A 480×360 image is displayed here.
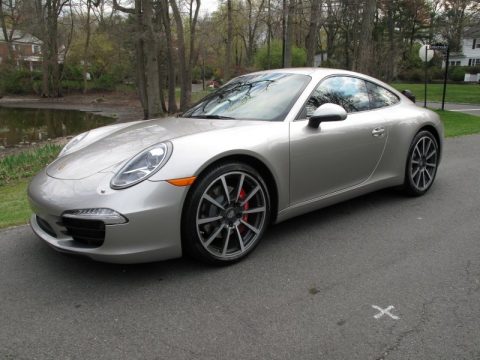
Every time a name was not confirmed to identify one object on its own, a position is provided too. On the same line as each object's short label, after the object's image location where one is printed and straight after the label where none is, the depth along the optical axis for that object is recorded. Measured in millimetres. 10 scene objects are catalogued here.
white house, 64812
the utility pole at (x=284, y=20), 15176
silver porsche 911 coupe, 2770
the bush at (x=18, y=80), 43750
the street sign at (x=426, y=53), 19425
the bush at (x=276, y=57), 49562
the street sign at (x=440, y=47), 16092
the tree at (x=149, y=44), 17812
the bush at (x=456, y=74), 50531
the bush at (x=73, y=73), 48053
